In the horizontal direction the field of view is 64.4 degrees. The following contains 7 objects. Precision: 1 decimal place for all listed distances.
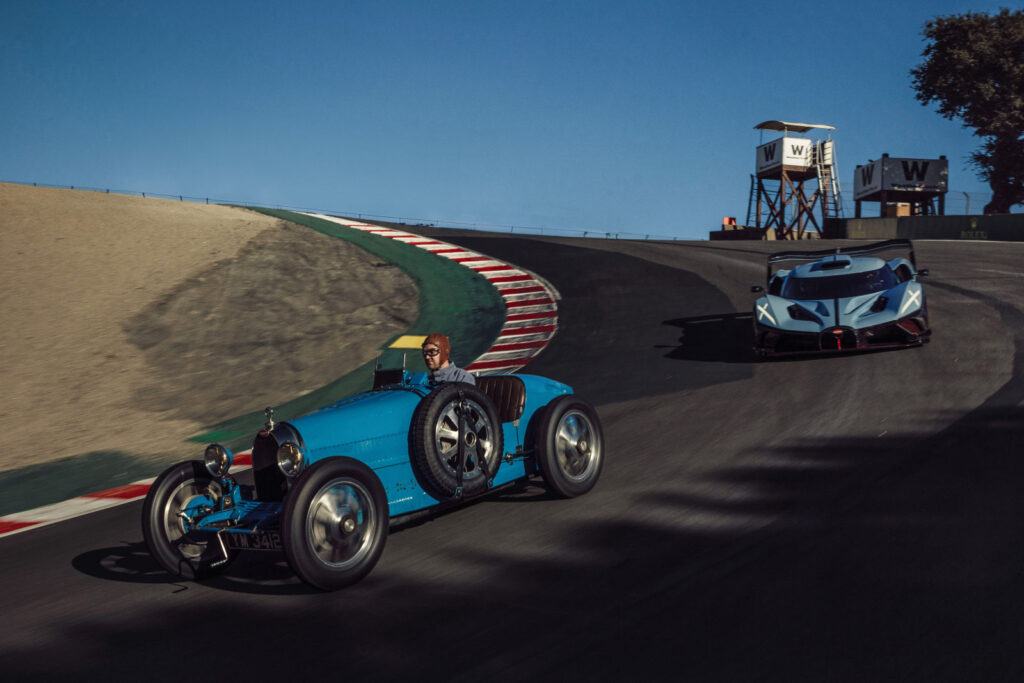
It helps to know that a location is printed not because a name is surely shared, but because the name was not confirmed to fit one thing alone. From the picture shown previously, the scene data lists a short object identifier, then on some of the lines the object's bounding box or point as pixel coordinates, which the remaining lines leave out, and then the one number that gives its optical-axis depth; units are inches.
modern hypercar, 438.9
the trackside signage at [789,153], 2127.2
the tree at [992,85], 1994.3
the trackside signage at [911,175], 1940.2
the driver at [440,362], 223.6
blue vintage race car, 173.9
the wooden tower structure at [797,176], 2105.1
